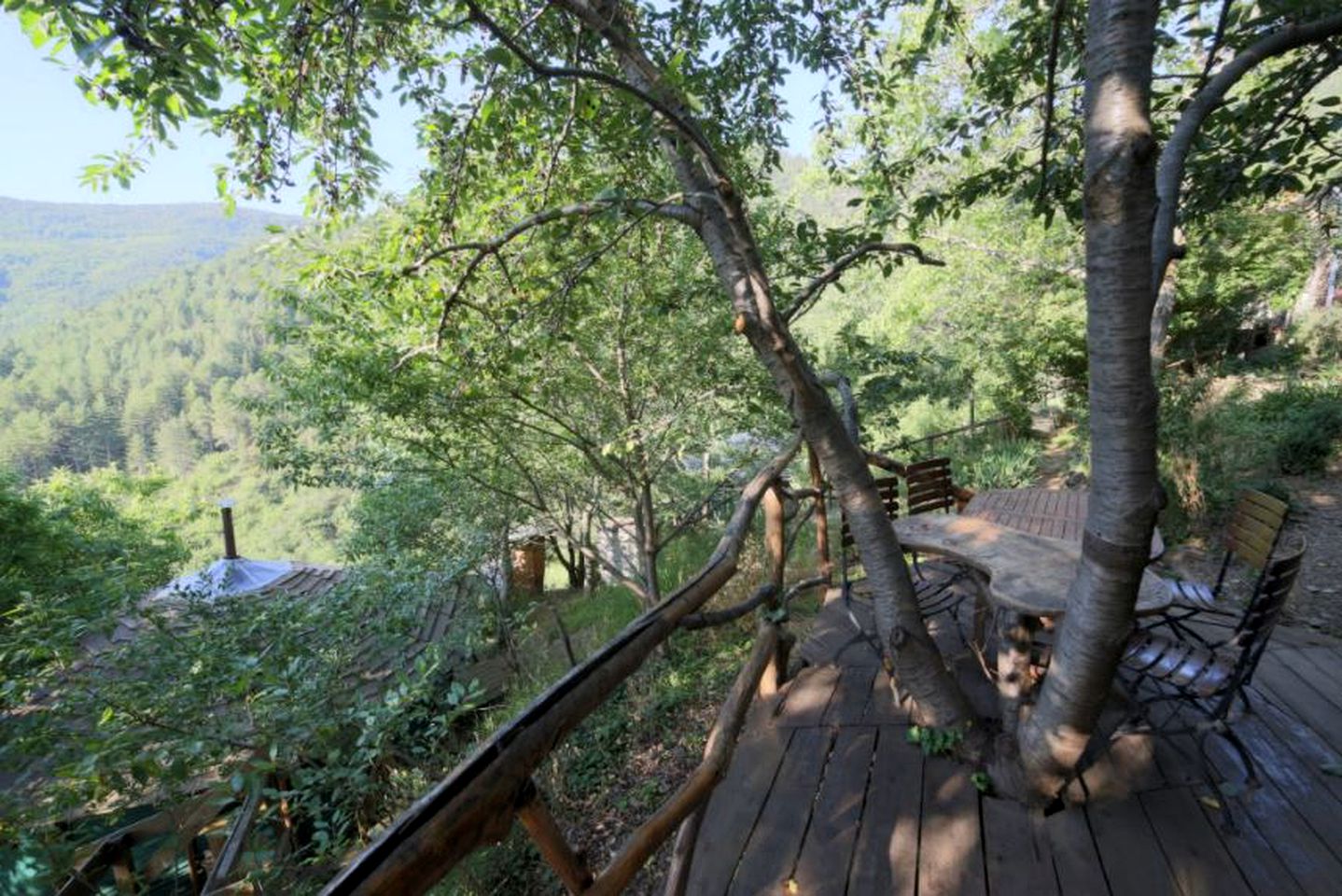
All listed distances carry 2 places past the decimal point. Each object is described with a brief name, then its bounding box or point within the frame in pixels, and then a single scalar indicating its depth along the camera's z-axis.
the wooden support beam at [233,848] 2.58
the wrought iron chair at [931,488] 4.02
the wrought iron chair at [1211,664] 1.93
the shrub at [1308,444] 6.39
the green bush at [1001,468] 8.60
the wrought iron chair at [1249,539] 2.74
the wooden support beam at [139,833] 2.77
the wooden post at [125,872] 2.83
